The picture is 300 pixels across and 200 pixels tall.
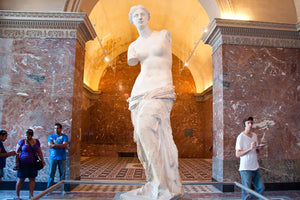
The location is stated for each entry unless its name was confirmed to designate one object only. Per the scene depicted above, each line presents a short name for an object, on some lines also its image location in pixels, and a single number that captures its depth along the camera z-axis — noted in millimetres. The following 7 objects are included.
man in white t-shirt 3781
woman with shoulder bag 4605
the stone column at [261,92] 6031
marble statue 2801
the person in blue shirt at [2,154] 4449
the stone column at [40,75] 5809
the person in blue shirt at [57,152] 5004
